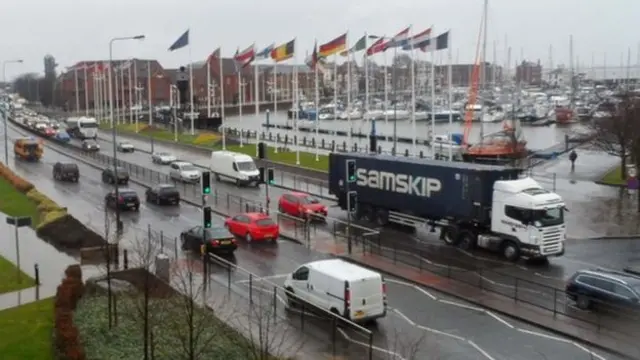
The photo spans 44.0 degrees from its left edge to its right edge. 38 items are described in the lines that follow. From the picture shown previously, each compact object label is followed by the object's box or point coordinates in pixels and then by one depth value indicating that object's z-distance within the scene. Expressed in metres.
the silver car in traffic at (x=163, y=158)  64.06
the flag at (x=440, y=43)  49.62
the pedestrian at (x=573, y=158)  53.75
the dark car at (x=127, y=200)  40.66
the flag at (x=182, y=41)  65.69
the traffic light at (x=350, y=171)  30.09
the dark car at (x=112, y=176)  51.03
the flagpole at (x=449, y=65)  49.84
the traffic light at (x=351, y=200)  30.33
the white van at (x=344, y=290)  19.86
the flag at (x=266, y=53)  59.09
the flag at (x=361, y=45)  53.53
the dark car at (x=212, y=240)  28.80
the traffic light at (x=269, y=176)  35.47
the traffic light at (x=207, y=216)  26.02
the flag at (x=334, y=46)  53.09
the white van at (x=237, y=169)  49.81
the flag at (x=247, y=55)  58.74
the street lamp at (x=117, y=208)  31.78
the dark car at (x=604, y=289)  20.78
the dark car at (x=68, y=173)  52.88
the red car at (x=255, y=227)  32.19
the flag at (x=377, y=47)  52.78
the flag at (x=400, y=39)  51.41
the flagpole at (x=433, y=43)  49.92
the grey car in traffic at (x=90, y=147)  73.38
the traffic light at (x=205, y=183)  26.59
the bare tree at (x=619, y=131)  46.78
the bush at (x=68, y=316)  16.78
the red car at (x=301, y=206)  36.69
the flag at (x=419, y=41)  50.22
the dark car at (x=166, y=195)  42.53
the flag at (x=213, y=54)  66.96
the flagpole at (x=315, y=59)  54.32
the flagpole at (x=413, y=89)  54.41
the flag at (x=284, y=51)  56.53
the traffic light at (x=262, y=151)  36.12
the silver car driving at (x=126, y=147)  75.06
